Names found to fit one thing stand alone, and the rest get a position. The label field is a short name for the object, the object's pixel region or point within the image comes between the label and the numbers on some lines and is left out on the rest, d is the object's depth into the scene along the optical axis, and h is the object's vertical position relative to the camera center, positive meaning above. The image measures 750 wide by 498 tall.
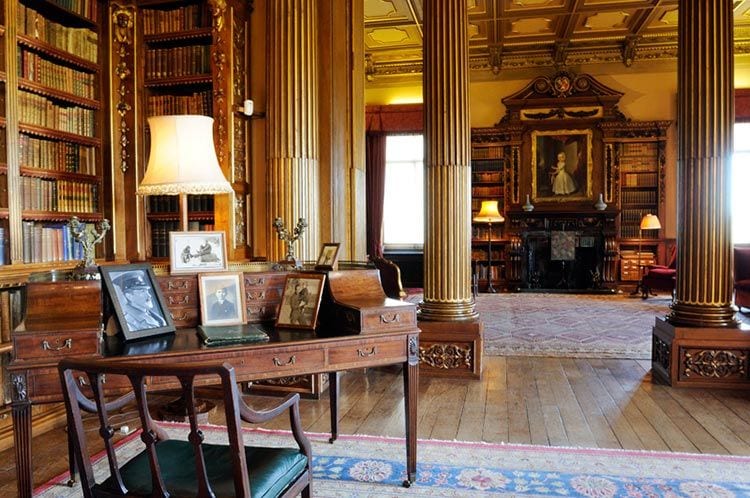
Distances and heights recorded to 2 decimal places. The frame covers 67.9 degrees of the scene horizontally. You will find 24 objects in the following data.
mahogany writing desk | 1.93 -0.48
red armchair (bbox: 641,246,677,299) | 8.96 -0.72
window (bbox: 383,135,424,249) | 11.38 +0.88
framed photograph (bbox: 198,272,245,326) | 2.46 -0.27
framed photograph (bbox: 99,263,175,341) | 2.17 -0.25
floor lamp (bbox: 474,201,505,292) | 9.94 +0.36
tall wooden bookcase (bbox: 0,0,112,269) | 3.52 +0.81
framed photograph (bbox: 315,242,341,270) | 2.83 -0.10
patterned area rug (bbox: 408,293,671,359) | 5.46 -1.11
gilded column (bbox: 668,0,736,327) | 4.21 +0.55
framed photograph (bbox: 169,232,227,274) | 2.47 -0.06
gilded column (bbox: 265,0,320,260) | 4.07 +0.86
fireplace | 10.12 -0.29
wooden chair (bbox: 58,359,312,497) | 1.40 -0.66
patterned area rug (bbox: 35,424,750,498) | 2.52 -1.15
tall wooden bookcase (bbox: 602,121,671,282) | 10.08 +0.92
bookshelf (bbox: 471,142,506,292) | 10.64 +0.70
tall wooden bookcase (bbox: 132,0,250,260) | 4.24 +1.22
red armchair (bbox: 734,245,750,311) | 7.37 -0.61
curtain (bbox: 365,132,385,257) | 11.11 +1.00
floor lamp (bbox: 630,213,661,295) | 9.57 +0.13
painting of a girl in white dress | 10.30 +1.31
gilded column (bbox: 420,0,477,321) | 4.54 +0.68
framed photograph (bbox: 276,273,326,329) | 2.52 -0.29
